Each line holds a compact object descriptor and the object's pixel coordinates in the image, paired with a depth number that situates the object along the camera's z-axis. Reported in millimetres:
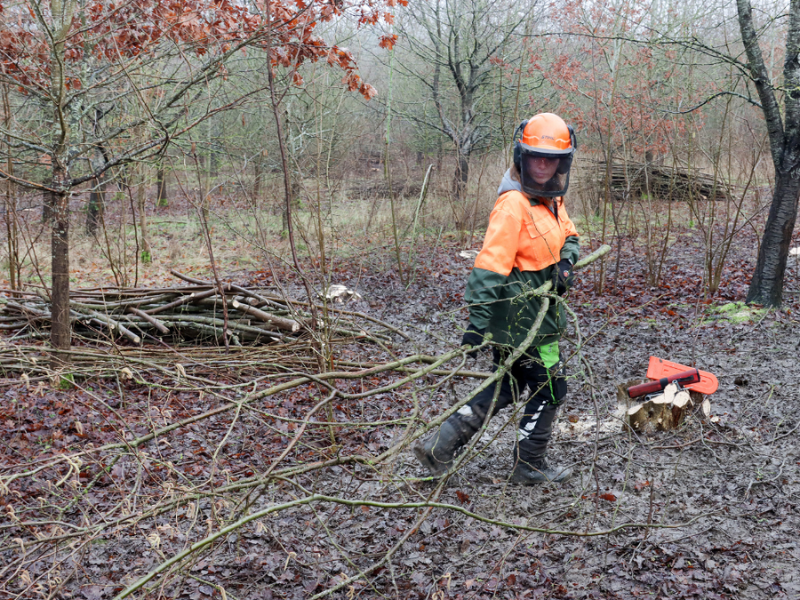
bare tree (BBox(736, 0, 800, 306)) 6234
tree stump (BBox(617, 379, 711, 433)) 4371
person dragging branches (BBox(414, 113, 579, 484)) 3418
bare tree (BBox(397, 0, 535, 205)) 14891
